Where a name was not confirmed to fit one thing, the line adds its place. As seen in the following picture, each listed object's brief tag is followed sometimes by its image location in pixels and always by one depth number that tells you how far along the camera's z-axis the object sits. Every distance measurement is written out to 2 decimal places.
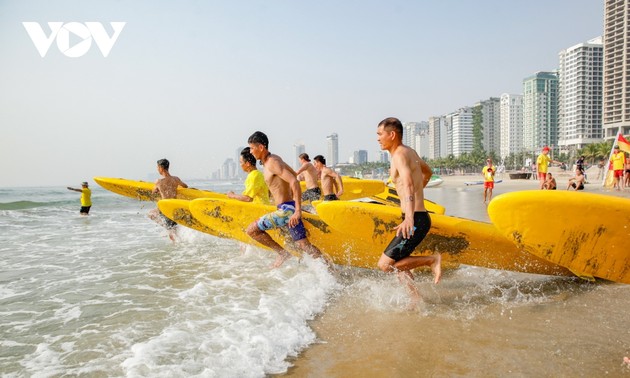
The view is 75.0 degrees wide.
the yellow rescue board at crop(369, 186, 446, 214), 8.27
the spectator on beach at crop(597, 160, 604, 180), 22.14
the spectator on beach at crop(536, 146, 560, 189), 10.95
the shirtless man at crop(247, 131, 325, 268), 4.28
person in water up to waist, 13.71
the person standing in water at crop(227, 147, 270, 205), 5.31
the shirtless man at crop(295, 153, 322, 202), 7.24
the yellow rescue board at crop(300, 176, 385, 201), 9.51
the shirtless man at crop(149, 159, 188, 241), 7.16
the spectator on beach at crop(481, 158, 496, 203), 12.42
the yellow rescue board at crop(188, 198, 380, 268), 4.43
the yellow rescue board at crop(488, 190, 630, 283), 3.09
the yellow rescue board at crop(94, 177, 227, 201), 7.92
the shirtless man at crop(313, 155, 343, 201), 7.11
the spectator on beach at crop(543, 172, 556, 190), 9.23
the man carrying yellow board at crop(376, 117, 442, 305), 3.10
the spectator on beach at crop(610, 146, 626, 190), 13.72
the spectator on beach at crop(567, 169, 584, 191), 11.32
